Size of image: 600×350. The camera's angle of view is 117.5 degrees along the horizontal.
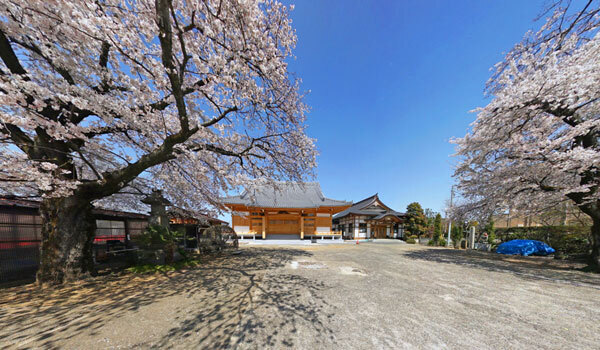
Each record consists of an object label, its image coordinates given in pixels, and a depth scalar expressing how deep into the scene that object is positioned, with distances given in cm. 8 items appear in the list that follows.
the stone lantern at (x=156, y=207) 692
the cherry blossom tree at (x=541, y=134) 571
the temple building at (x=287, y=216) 1703
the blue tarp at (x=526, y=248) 1127
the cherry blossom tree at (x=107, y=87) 317
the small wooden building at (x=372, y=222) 2164
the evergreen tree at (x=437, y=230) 1788
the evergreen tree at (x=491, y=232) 1531
